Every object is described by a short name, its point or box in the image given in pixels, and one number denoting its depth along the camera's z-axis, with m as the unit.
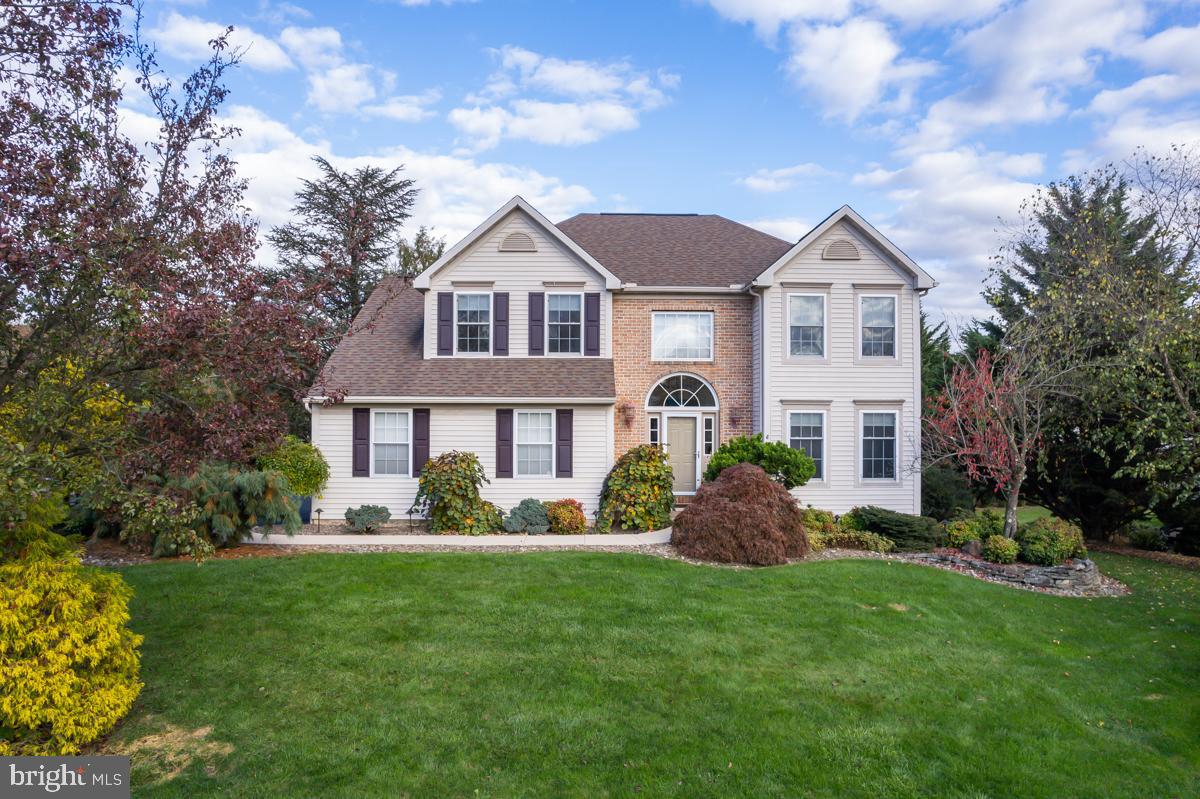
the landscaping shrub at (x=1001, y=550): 11.95
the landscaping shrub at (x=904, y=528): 12.90
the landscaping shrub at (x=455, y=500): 13.29
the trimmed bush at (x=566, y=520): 13.66
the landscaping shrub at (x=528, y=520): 13.53
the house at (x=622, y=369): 15.26
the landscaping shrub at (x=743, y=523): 11.12
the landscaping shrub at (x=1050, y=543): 11.73
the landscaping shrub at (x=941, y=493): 16.64
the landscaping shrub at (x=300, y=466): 14.50
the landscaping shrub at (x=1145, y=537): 16.16
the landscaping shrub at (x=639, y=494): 13.68
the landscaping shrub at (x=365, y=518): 13.41
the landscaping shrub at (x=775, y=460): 13.75
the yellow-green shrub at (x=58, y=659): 4.83
